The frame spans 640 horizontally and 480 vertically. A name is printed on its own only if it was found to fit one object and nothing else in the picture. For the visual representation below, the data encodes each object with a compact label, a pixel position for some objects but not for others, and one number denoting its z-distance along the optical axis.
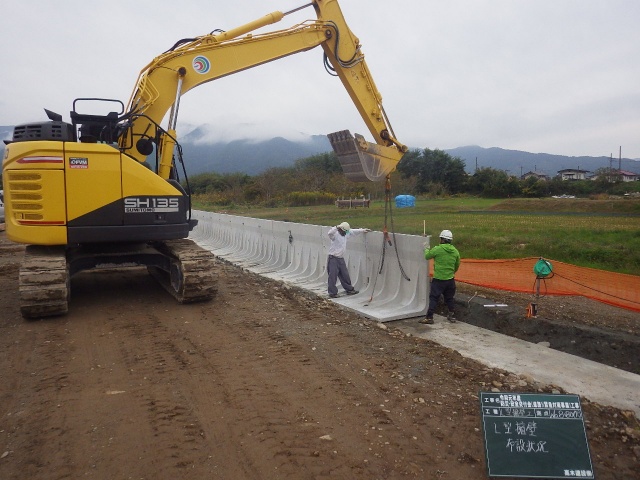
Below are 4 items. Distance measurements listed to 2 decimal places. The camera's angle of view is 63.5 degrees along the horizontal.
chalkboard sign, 3.42
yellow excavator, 7.62
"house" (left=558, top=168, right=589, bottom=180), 111.00
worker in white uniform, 9.38
